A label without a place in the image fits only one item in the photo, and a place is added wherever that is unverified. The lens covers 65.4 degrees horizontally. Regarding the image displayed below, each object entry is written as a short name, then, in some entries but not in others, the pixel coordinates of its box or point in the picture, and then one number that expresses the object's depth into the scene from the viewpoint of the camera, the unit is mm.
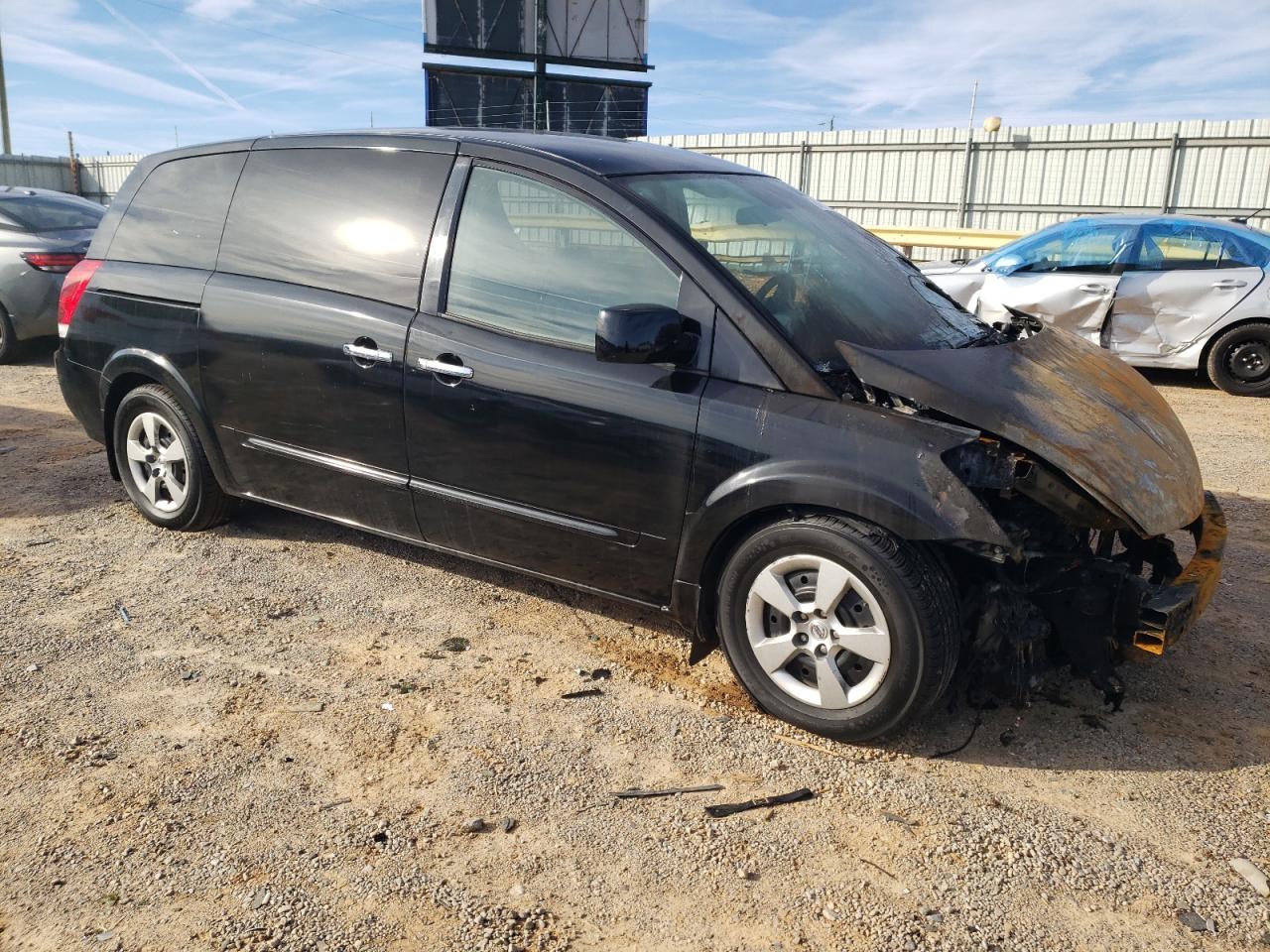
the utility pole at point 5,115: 34500
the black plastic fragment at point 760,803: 2828
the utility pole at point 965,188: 18516
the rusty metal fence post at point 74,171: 31703
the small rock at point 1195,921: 2398
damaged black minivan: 3020
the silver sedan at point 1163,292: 8742
